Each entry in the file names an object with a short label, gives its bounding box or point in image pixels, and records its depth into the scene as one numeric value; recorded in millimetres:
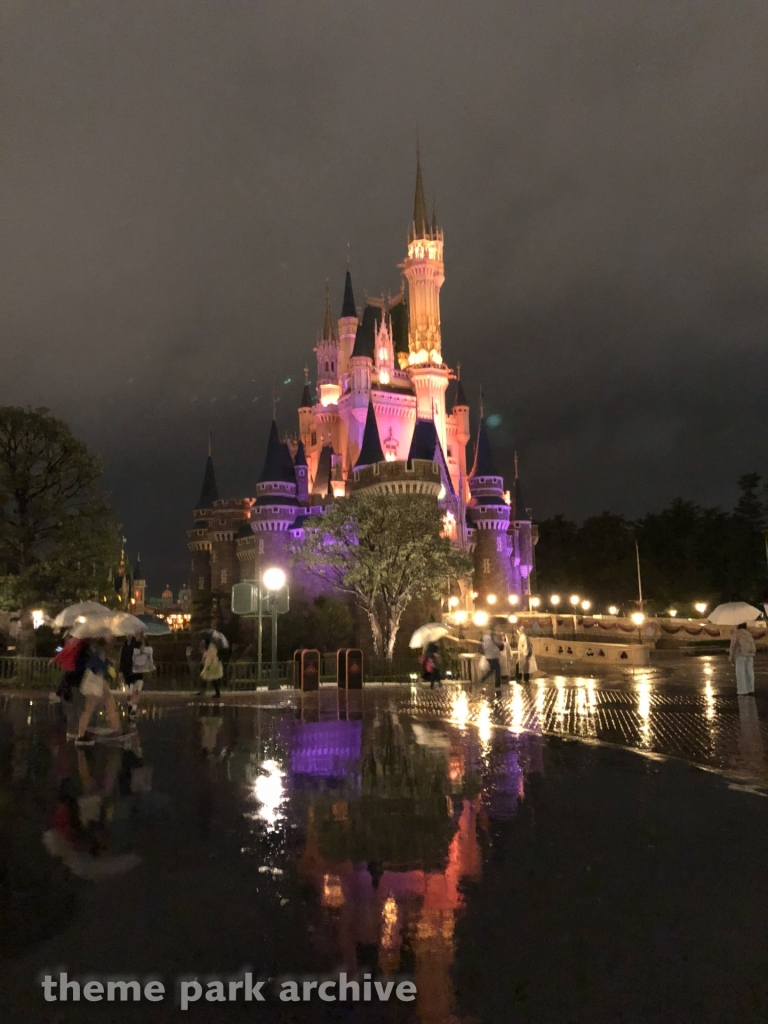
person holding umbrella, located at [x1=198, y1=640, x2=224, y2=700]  17781
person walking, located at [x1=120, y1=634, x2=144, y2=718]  15511
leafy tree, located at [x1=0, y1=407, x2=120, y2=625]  25672
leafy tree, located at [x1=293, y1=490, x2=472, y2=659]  35188
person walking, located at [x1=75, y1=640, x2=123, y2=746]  11117
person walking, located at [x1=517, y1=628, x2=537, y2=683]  21141
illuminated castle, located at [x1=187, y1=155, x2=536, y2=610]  59438
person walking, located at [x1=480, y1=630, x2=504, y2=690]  18797
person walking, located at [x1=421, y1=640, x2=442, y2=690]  20328
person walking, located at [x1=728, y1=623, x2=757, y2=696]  15961
